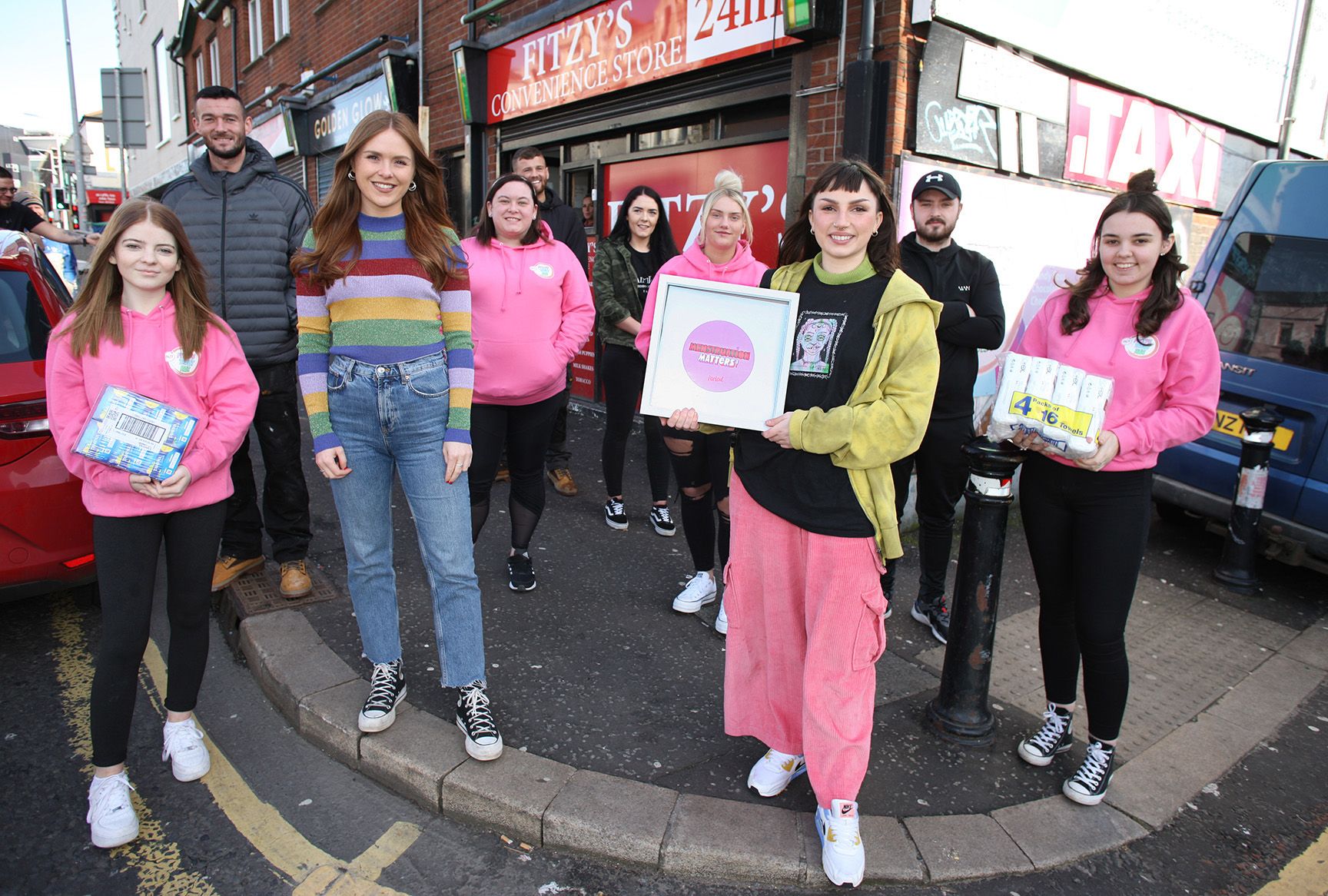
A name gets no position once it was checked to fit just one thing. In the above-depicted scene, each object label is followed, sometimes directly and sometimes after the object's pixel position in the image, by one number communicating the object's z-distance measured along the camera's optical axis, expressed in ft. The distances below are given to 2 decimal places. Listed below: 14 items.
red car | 10.96
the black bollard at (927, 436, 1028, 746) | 9.87
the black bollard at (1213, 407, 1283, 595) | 15.44
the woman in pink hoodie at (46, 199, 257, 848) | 8.21
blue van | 15.23
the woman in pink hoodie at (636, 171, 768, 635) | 12.41
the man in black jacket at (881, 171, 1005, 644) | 11.83
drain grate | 12.62
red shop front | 20.27
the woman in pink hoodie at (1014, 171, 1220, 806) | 8.48
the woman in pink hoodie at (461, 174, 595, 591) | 12.39
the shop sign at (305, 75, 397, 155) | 35.35
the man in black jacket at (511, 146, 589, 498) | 17.25
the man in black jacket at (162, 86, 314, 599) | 12.44
